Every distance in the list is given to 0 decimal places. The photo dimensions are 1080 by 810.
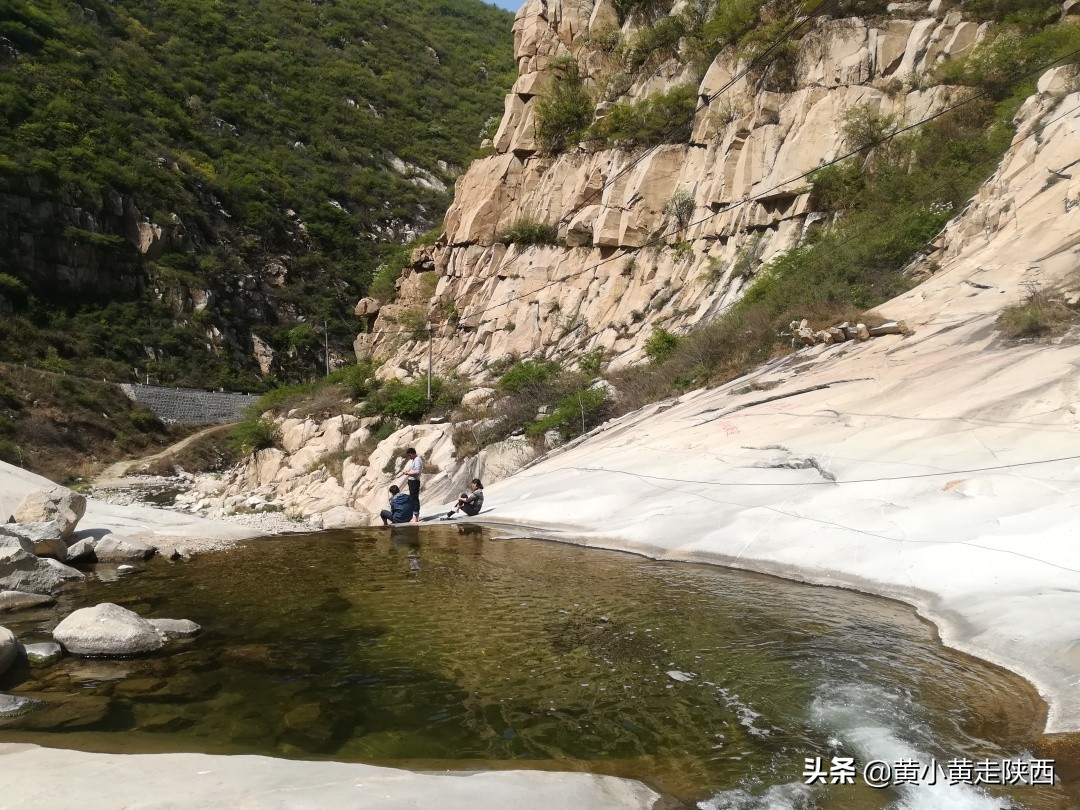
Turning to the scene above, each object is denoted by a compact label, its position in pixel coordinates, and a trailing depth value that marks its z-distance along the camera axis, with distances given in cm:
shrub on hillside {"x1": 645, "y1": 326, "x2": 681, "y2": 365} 2106
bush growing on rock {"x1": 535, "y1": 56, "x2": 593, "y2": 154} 3378
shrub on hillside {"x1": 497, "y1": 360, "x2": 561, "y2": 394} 2280
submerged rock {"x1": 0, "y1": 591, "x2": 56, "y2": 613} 768
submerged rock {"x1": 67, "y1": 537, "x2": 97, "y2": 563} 1011
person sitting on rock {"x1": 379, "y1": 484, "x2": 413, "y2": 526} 1458
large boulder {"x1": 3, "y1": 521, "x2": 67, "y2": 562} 933
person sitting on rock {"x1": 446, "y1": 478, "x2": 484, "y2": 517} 1364
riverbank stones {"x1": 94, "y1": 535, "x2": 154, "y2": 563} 1041
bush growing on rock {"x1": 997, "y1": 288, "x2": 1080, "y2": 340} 1020
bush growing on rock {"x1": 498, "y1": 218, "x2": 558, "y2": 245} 3225
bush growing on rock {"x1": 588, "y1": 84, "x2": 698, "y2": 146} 2805
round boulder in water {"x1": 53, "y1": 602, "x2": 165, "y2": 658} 606
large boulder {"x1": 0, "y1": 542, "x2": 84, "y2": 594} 811
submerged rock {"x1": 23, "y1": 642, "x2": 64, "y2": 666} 590
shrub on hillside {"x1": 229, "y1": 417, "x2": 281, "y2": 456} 3088
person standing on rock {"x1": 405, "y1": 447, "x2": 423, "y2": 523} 1458
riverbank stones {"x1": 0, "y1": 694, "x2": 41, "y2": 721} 479
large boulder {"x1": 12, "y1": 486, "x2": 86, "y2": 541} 1043
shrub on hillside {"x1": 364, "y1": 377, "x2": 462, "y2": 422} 2655
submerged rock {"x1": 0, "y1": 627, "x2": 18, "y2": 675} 557
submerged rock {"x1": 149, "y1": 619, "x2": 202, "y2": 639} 670
